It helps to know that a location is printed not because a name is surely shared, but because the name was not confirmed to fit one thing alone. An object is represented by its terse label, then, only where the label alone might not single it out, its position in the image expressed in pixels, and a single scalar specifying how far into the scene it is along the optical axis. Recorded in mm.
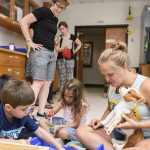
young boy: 1131
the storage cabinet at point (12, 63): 2712
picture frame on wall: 8722
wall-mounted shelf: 3323
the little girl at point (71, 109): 1663
